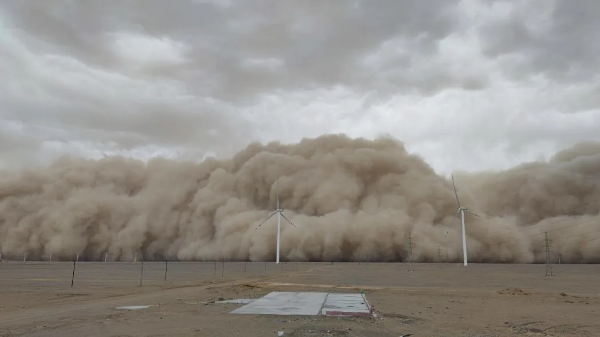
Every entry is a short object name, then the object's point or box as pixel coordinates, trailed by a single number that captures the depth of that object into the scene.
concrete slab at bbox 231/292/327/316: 14.94
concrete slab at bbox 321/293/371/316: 14.46
